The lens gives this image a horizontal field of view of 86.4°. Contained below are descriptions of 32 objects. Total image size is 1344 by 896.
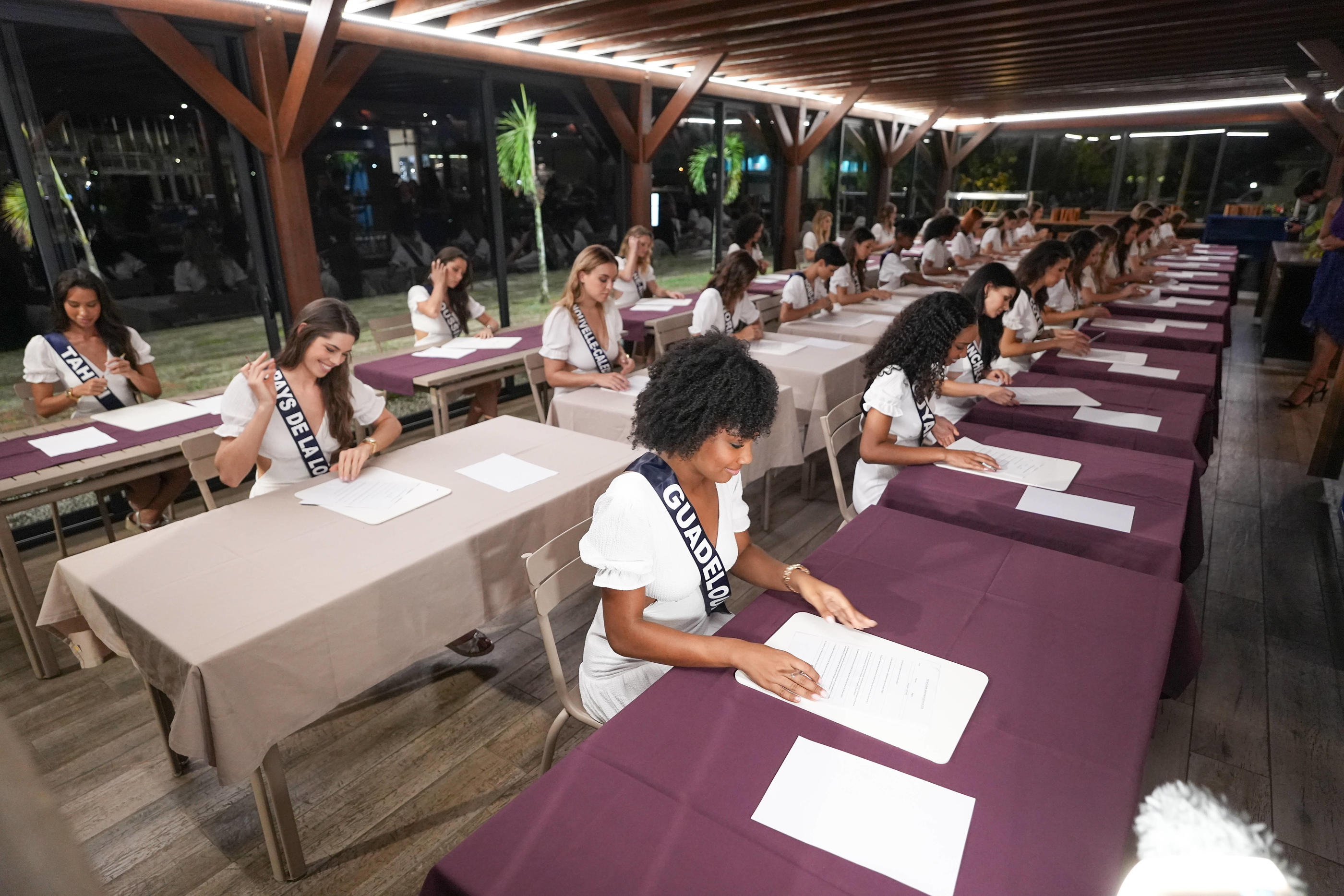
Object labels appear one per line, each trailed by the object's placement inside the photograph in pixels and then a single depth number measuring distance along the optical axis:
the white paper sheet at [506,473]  2.32
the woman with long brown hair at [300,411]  2.21
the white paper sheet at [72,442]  2.64
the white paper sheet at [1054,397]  2.95
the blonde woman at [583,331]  3.50
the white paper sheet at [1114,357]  3.68
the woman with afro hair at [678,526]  1.45
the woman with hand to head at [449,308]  4.45
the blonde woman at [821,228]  7.23
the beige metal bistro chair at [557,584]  1.67
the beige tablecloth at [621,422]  3.14
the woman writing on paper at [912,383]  2.46
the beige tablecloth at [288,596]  1.54
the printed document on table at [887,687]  1.18
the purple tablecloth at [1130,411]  2.60
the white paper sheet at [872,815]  0.95
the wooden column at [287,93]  3.56
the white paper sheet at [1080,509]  1.95
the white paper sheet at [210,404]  3.12
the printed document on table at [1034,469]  2.22
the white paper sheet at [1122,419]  2.71
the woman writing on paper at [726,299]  4.23
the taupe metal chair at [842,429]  2.67
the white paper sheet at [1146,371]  3.40
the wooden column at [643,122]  5.88
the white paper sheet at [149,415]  2.94
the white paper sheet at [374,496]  2.09
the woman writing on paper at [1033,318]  3.76
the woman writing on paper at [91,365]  3.11
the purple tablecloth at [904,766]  0.94
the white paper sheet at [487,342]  4.32
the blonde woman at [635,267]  5.69
